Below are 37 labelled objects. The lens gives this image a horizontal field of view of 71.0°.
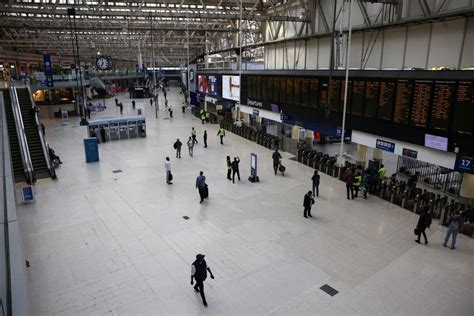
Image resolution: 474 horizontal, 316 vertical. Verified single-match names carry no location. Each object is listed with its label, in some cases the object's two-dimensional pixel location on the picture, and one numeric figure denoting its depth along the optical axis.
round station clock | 29.85
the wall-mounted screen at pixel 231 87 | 25.90
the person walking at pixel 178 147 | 19.38
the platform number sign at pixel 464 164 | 10.04
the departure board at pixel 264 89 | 21.12
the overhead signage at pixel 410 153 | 11.85
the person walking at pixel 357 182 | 13.50
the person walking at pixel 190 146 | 19.97
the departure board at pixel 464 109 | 9.85
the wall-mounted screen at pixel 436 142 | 10.73
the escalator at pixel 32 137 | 16.61
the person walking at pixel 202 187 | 12.80
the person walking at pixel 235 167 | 15.45
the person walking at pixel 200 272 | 7.14
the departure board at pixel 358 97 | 13.72
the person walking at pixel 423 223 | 9.88
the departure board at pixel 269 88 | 20.44
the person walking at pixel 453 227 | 9.48
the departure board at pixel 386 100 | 12.42
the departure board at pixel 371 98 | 13.06
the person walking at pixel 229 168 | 15.52
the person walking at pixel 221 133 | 23.12
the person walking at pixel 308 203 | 11.57
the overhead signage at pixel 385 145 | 12.75
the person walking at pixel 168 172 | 14.98
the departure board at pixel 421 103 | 11.14
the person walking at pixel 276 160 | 16.56
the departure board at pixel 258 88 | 21.75
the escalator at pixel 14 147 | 15.88
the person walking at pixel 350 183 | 13.56
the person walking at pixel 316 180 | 13.58
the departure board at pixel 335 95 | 14.96
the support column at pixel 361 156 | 17.91
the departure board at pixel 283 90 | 19.00
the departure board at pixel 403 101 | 11.79
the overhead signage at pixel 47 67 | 27.45
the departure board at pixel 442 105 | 10.44
